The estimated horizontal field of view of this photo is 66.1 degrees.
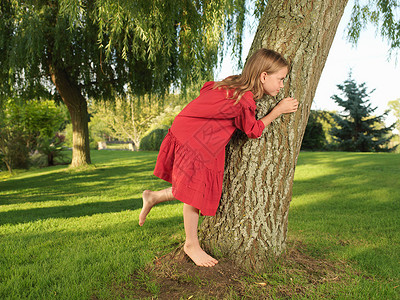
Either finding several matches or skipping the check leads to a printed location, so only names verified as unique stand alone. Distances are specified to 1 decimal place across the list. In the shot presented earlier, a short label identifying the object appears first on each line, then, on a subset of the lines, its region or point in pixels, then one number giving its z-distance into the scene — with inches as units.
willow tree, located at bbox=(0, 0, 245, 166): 178.8
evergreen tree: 781.9
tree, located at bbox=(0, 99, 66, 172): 456.4
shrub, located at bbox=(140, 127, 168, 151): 855.7
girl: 90.0
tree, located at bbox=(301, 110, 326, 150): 804.4
